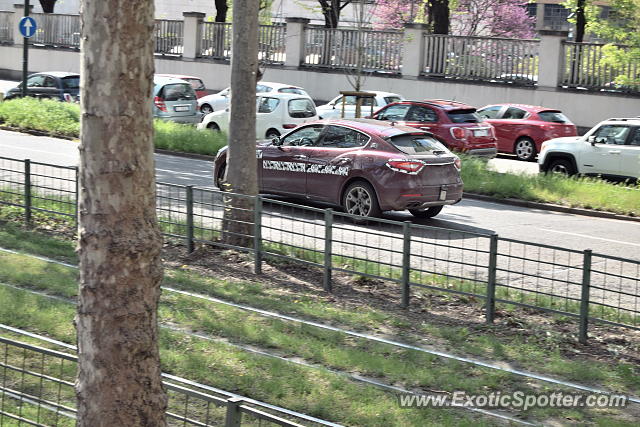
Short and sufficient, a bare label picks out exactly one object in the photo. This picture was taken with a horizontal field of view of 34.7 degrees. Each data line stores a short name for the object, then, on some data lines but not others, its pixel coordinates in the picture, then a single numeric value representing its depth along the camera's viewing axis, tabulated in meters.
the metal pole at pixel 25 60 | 30.07
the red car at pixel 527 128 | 28.52
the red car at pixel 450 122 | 25.20
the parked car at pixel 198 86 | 37.63
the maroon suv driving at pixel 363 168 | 15.92
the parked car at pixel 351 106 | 30.12
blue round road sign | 28.95
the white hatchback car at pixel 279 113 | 26.64
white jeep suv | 21.12
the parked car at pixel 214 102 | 34.03
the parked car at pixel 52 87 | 31.92
